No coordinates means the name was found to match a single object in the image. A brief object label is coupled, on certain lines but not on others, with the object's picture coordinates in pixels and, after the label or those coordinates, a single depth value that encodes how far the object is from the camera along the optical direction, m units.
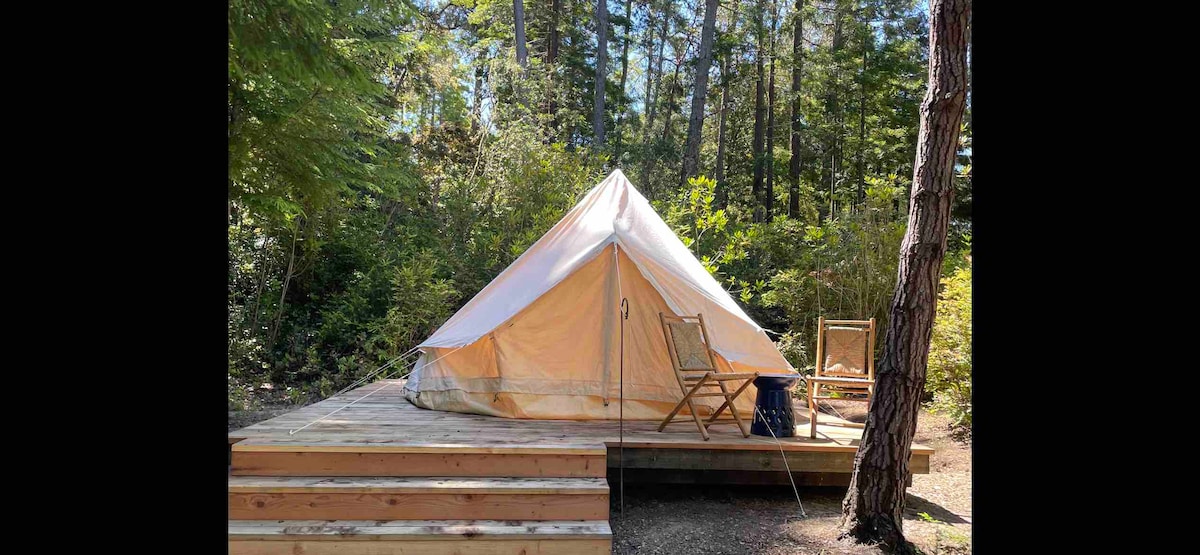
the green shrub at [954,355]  6.40
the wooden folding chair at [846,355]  4.82
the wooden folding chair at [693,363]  4.45
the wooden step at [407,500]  3.59
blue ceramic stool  4.55
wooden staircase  3.40
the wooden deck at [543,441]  3.88
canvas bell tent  4.97
